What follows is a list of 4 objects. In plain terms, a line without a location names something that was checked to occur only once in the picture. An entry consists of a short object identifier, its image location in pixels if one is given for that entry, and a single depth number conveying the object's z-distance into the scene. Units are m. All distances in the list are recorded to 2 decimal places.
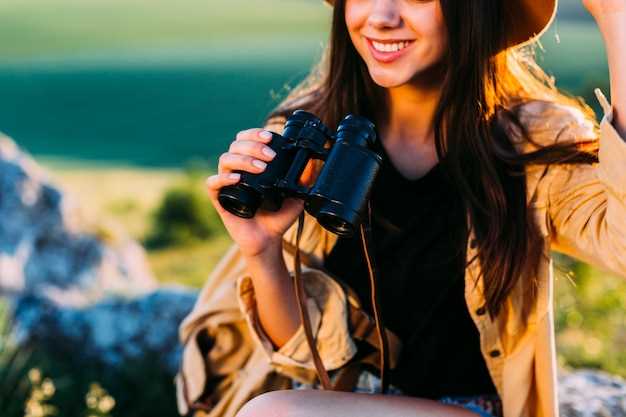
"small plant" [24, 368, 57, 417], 2.89
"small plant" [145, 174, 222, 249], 6.16
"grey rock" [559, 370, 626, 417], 2.93
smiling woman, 2.29
